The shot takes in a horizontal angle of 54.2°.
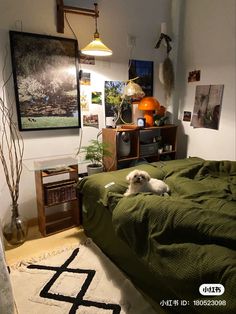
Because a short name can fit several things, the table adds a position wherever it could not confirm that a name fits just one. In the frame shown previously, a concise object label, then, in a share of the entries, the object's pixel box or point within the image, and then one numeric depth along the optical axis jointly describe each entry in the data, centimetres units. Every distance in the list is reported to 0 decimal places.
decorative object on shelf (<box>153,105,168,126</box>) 269
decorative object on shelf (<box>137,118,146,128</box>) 255
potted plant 234
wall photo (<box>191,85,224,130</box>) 250
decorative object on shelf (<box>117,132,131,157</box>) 242
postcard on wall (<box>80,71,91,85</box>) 240
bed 89
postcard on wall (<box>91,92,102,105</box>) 251
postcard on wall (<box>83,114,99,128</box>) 251
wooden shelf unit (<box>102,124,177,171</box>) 241
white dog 173
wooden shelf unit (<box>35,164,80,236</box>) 215
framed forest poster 206
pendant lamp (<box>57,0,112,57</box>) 191
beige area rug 142
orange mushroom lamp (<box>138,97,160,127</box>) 252
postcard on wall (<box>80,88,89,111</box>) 244
